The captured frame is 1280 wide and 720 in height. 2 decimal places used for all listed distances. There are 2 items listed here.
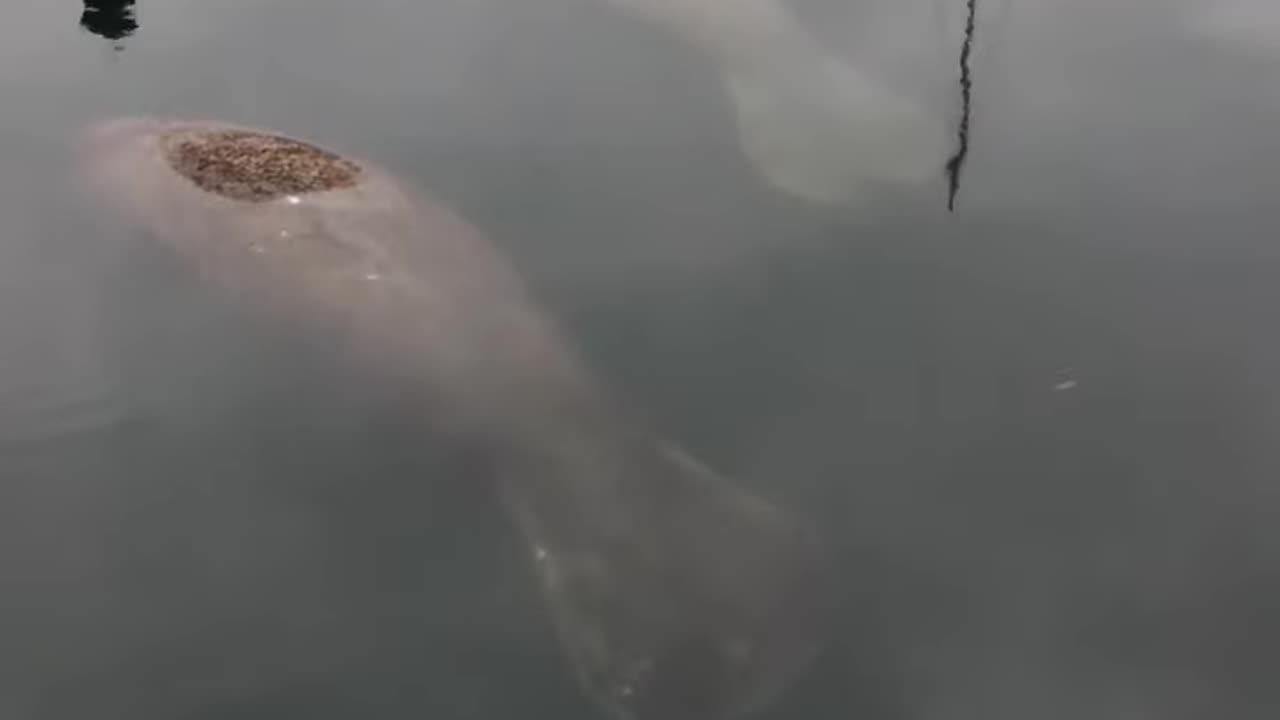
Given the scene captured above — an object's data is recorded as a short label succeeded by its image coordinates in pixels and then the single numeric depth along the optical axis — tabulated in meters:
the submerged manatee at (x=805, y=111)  9.20
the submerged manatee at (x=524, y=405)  6.07
